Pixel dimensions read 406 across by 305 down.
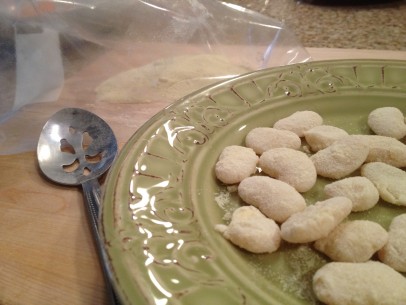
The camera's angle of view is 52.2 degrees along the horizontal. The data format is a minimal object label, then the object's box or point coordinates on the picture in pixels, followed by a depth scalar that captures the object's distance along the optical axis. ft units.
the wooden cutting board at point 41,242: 1.43
